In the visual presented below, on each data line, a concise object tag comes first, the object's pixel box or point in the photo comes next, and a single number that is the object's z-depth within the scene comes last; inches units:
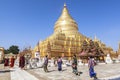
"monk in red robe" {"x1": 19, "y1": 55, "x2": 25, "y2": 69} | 361.8
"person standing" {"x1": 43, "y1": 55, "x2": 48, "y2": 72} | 298.9
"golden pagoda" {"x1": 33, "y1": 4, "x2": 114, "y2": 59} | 767.7
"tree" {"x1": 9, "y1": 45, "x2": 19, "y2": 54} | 1390.4
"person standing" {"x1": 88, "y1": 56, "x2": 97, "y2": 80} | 215.8
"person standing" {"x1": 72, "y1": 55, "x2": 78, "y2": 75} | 260.1
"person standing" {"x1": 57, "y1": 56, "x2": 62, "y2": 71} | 313.6
